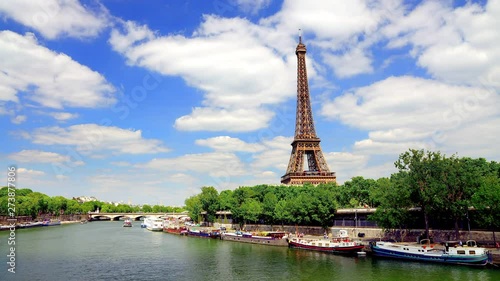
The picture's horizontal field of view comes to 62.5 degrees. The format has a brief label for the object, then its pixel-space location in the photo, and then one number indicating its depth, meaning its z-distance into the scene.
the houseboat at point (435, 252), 46.88
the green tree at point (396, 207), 59.95
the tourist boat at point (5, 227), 120.22
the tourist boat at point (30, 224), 135.32
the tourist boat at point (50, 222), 155.32
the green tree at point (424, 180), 56.09
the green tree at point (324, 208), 77.19
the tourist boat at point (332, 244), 61.38
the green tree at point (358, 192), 87.81
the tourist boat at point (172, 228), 116.22
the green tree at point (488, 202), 49.25
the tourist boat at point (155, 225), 134.00
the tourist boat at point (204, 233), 96.99
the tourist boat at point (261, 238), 76.25
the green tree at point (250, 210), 99.31
